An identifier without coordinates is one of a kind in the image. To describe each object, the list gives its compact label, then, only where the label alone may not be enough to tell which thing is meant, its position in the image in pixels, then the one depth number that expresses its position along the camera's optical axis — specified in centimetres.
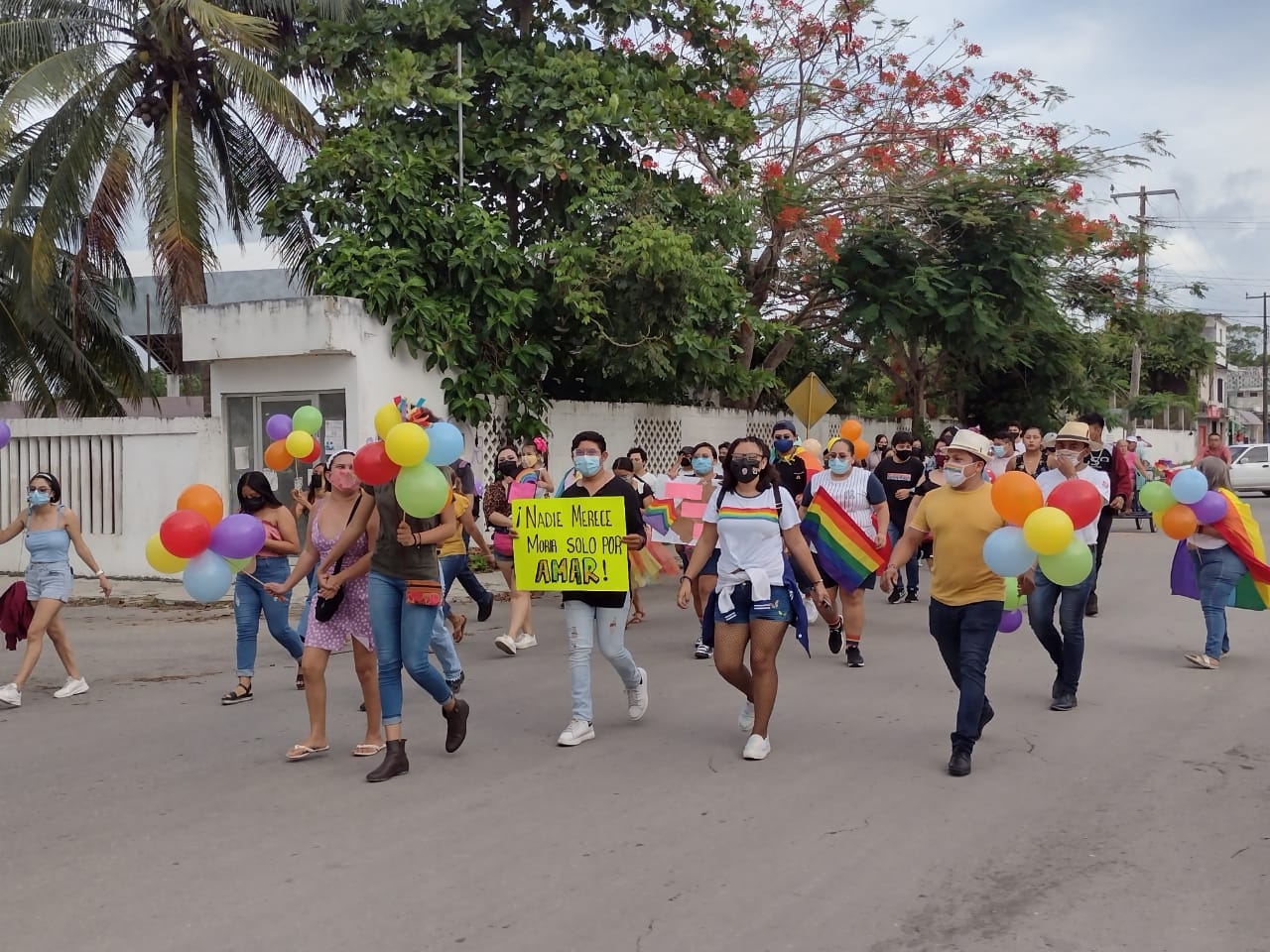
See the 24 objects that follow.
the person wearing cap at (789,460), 1146
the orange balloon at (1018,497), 621
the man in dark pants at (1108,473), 1066
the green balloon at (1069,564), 637
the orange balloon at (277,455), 854
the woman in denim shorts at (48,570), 823
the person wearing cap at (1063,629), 760
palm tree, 1623
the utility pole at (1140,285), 2524
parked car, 3472
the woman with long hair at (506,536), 962
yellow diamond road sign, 1823
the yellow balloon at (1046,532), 608
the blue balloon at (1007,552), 610
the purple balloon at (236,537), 689
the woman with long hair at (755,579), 639
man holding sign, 686
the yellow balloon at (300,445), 820
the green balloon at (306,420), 845
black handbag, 630
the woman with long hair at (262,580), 784
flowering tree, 2061
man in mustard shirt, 624
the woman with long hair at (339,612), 632
